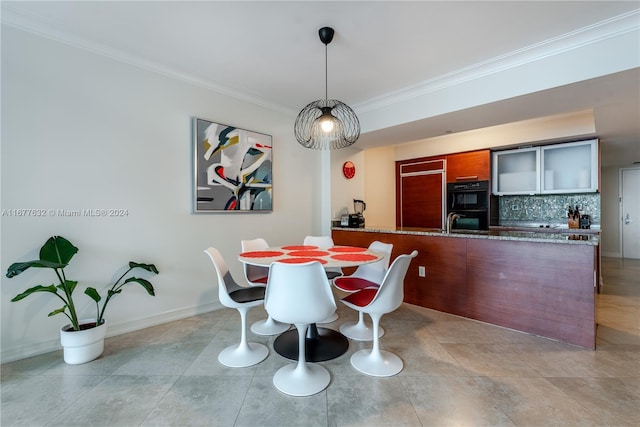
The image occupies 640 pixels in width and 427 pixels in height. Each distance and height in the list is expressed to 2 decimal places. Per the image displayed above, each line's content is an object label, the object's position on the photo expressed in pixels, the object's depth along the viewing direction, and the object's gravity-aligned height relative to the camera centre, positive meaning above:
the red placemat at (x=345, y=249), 2.58 -0.35
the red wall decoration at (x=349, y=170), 4.36 +0.69
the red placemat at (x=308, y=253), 2.34 -0.36
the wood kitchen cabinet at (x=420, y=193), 4.89 +0.36
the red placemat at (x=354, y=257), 2.10 -0.35
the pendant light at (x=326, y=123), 2.19 +0.78
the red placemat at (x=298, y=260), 2.04 -0.36
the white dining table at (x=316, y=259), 2.08 -0.36
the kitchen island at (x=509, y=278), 2.31 -0.65
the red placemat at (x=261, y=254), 2.28 -0.35
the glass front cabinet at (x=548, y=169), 3.89 +0.64
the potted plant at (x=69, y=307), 1.95 -0.70
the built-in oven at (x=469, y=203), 4.39 +0.14
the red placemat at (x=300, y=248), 2.69 -0.35
